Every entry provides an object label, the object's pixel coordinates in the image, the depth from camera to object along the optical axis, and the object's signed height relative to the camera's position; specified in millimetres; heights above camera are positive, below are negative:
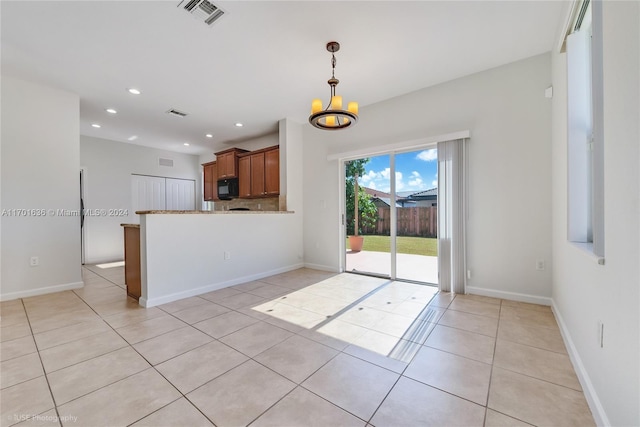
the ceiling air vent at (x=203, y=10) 2182 +1806
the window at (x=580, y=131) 2000 +633
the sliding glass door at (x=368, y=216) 4285 -74
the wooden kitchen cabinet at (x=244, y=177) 5865 +849
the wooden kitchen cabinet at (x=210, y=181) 6719 +882
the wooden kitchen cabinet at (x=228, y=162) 6046 +1230
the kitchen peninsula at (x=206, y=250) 3041 -536
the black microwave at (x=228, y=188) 6074 +598
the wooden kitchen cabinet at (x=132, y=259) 3225 -610
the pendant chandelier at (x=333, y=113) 2660 +1086
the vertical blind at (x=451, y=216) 3391 -66
